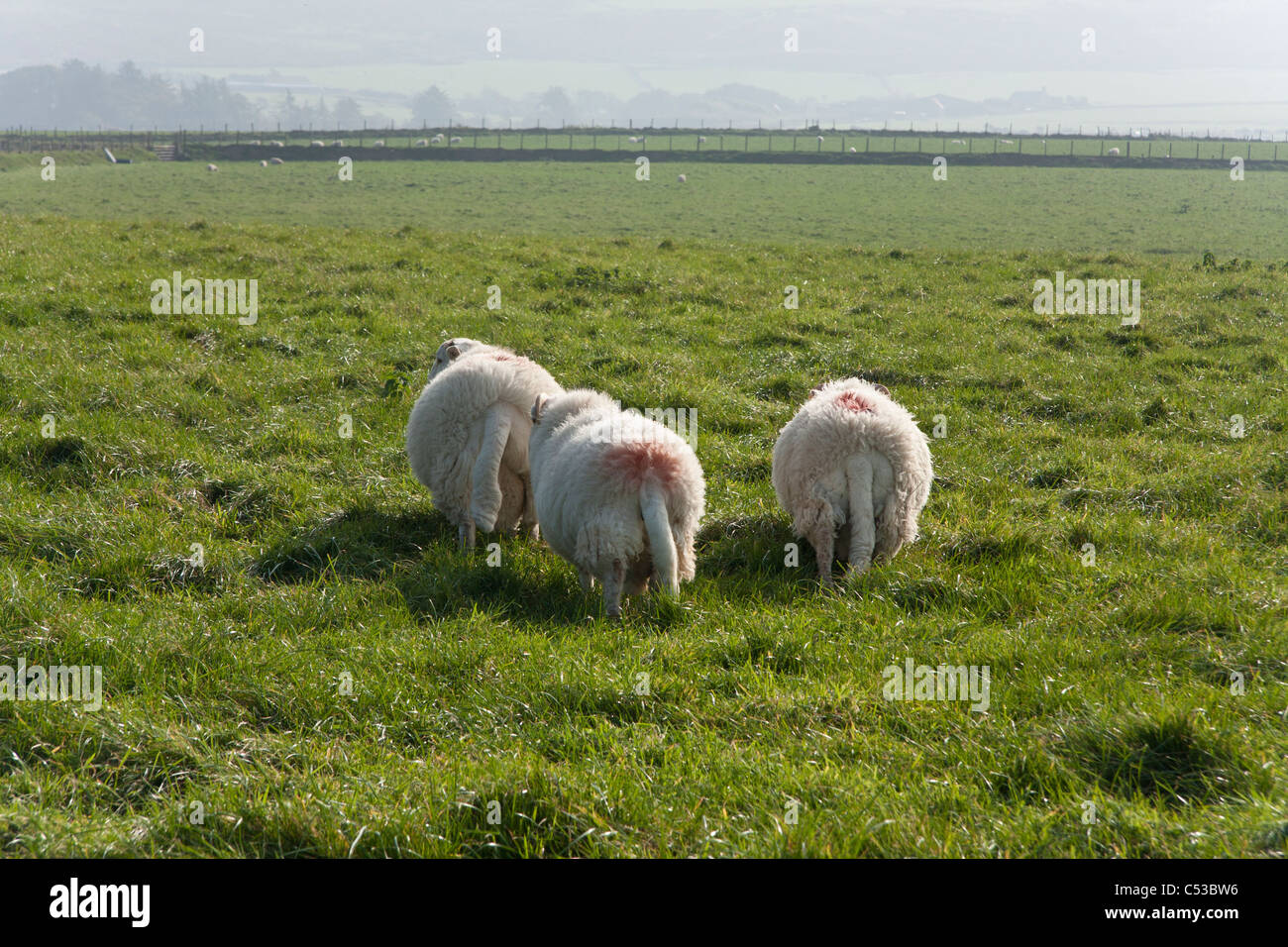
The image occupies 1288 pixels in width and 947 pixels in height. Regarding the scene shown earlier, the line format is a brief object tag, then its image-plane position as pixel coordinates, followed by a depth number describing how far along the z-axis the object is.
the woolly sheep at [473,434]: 6.46
